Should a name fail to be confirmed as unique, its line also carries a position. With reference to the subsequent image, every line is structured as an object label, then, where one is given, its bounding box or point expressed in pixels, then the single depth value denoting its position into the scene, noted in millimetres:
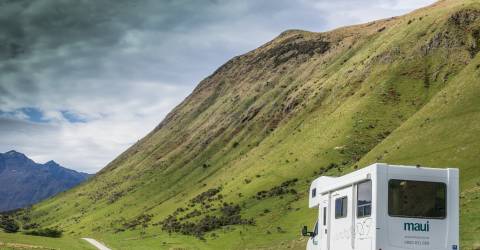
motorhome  20219
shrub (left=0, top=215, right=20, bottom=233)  150588
